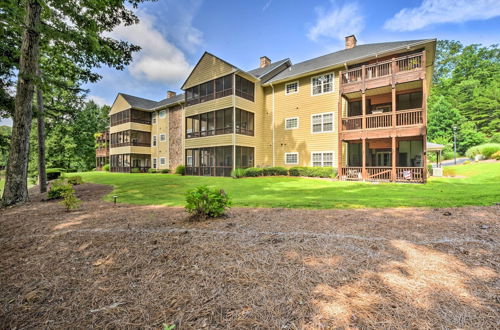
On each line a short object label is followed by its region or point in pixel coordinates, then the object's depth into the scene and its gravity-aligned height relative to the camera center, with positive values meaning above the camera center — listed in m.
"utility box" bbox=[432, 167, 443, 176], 16.83 -0.67
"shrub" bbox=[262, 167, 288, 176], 17.62 -0.67
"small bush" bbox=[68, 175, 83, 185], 14.85 -1.22
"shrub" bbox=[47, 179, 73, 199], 8.70 -1.11
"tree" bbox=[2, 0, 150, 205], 8.05 +4.87
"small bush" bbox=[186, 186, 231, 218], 4.93 -0.92
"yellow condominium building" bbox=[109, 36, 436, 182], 13.72 +4.36
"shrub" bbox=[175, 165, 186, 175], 22.90 -0.74
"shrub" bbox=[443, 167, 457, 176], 17.36 -0.76
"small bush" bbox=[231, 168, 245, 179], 17.39 -0.82
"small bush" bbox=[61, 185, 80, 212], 6.43 -1.10
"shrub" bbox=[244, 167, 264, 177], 17.61 -0.74
